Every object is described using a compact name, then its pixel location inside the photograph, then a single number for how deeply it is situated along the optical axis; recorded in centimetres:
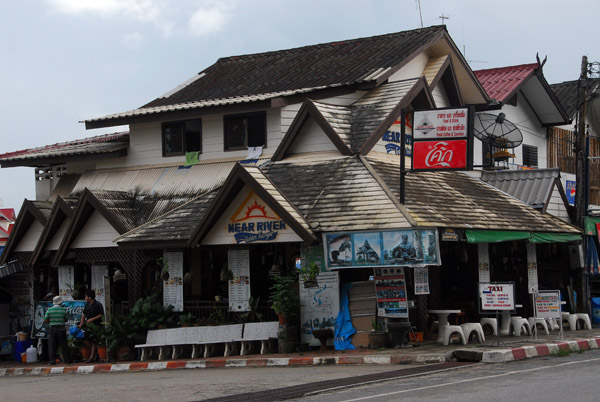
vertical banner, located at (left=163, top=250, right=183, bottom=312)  2136
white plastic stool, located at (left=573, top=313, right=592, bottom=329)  2275
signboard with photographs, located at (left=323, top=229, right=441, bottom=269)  1795
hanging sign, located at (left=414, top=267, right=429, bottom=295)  1909
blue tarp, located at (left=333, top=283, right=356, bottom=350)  1888
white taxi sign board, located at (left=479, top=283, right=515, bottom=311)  1744
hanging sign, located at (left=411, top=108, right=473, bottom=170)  1900
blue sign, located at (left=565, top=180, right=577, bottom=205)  2704
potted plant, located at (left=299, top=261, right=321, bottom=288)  1892
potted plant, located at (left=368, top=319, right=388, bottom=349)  1830
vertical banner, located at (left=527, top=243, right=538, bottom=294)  2244
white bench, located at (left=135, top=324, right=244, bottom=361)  2000
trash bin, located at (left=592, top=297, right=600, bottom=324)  2503
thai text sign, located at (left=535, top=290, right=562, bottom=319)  1870
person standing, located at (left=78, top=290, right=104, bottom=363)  2156
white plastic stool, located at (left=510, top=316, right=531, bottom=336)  2074
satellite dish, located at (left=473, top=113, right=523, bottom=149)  2641
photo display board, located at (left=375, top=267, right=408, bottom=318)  1836
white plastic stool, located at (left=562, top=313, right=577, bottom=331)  2234
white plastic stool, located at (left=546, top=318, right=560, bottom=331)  2209
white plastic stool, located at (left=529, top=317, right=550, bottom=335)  2075
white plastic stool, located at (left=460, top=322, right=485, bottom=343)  1891
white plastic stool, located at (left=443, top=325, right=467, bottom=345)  1867
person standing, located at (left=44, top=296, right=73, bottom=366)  2147
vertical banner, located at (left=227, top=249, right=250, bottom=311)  2048
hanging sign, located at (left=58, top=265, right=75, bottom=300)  2383
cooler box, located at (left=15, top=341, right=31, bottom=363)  2438
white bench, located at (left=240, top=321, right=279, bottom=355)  1958
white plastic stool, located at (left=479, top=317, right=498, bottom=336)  2098
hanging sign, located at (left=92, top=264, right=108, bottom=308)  2326
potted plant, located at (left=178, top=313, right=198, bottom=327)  2059
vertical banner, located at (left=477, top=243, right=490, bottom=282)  2156
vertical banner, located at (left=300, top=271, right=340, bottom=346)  1912
